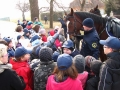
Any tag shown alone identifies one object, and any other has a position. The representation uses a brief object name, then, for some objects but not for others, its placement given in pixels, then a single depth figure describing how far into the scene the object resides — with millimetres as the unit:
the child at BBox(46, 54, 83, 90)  2729
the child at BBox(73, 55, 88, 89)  3088
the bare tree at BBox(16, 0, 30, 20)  48719
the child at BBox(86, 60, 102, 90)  3031
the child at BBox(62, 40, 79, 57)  4188
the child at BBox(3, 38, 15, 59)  4498
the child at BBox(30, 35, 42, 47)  4913
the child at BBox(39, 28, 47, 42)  6983
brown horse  5523
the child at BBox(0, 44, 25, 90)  2790
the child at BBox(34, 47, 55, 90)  3201
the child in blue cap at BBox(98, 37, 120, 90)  2793
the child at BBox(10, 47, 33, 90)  3518
